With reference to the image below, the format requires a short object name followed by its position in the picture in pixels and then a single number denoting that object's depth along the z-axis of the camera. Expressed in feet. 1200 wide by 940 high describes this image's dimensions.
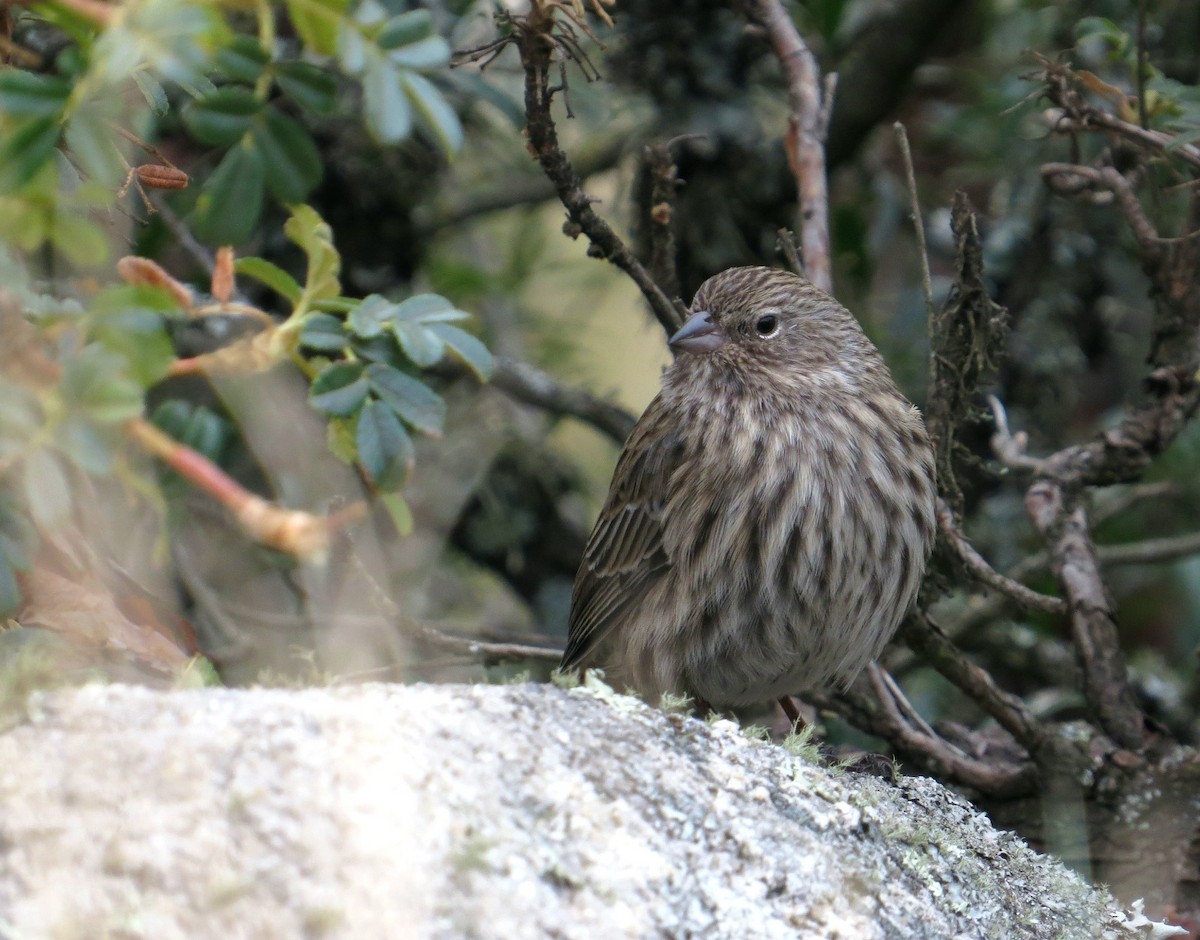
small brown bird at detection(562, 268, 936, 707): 22.04
